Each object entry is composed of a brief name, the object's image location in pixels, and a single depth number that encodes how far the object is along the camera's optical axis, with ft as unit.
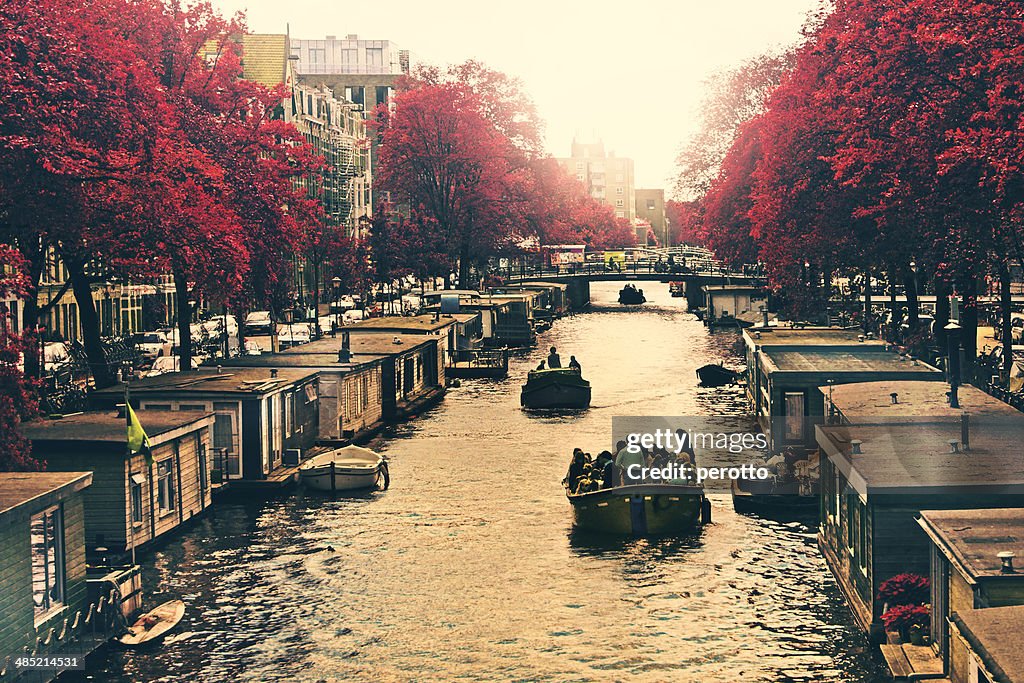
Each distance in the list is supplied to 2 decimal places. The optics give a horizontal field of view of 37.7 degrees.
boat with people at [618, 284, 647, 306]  567.59
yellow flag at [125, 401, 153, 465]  116.47
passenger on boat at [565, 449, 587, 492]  144.39
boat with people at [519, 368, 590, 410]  229.45
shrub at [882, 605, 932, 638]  90.02
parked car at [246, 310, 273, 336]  329.52
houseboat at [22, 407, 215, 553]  121.08
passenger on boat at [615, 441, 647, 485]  138.00
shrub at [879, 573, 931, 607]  91.86
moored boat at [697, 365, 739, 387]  258.78
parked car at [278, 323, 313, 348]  288.73
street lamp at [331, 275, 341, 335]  422.04
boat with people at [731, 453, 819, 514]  140.77
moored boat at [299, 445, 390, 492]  153.38
